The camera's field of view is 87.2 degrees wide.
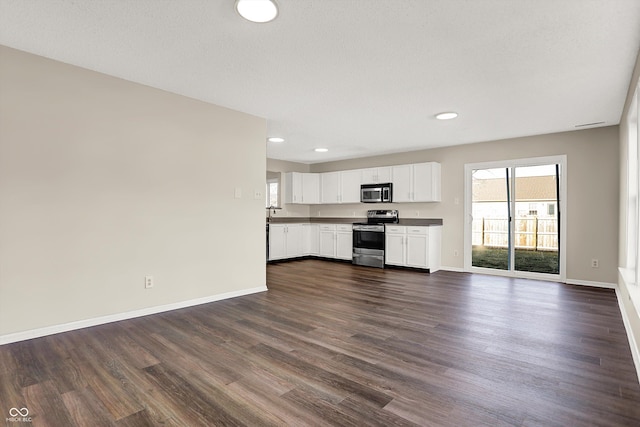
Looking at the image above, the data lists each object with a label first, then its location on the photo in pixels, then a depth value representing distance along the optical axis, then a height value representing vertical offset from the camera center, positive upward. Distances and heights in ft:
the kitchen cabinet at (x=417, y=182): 20.20 +1.90
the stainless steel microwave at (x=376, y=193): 21.99 +1.38
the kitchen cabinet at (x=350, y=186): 23.80 +1.98
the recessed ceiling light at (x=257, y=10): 6.56 +4.11
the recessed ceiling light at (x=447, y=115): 13.52 +4.00
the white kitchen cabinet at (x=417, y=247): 19.39 -1.98
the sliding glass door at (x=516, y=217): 16.92 -0.22
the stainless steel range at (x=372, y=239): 21.43 -1.67
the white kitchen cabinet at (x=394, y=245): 20.43 -1.94
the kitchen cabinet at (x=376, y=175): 22.25 +2.60
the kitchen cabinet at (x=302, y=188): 25.11 +1.97
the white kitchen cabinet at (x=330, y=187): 25.00 +2.02
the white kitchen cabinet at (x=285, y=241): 23.07 -1.95
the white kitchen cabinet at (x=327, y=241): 24.26 -1.99
